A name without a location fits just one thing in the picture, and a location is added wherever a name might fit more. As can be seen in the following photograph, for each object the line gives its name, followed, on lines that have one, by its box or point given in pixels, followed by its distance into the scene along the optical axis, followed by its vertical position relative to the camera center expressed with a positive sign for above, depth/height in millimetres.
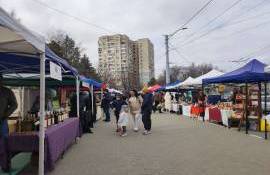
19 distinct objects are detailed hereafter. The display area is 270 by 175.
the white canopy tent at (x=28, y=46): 3123 +846
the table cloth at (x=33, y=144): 4006 -1017
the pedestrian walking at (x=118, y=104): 8604 -514
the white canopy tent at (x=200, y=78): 12320 +887
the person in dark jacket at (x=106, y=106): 12158 -824
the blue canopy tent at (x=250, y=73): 7573 +656
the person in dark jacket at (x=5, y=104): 3810 -211
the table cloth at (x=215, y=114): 9599 -1119
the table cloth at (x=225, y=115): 8782 -1034
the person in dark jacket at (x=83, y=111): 7637 -721
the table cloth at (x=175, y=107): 15567 -1202
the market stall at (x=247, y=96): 7700 -201
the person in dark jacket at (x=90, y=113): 8591 -874
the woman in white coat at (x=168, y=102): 16854 -860
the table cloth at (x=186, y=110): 13381 -1253
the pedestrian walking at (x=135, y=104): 8152 -480
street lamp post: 20146 +3840
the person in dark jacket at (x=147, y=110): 7888 -705
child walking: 7678 -1098
